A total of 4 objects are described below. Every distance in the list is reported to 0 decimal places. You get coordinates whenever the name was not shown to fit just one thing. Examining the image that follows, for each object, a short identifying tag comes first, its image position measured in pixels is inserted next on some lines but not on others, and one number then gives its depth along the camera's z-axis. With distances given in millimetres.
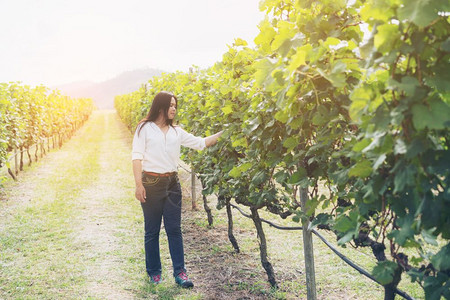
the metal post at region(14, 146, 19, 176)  10805
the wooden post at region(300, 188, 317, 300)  3284
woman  4133
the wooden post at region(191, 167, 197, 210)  7653
